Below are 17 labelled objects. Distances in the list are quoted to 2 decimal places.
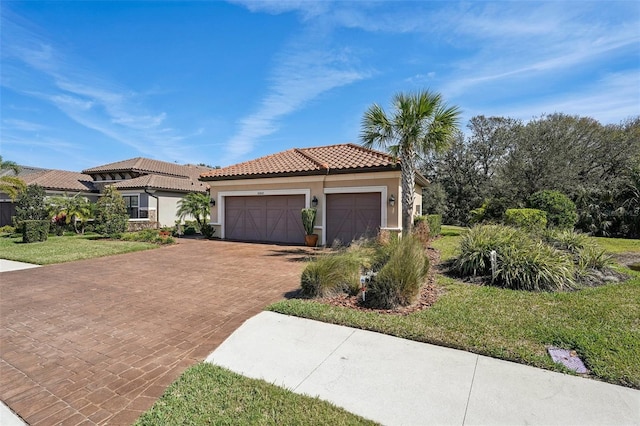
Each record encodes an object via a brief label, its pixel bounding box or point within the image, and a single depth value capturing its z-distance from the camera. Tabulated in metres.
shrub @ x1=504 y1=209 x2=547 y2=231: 12.01
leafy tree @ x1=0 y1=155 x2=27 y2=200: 17.94
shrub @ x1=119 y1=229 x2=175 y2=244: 15.51
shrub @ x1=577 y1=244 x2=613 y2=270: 7.54
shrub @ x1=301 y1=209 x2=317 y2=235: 14.10
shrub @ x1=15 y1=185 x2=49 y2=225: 18.47
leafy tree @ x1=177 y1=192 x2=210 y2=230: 20.03
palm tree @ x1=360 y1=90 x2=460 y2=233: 10.57
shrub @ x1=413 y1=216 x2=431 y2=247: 11.01
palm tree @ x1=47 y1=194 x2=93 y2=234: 19.31
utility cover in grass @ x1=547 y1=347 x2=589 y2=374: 3.45
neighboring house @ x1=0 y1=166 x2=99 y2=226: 23.86
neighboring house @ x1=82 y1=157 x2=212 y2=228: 22.56
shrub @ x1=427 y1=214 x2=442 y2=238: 16.30
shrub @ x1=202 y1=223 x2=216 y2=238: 17.67
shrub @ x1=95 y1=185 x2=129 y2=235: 17.56
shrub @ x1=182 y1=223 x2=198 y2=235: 20.75
